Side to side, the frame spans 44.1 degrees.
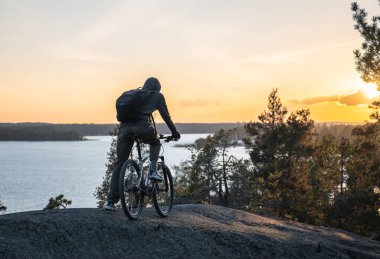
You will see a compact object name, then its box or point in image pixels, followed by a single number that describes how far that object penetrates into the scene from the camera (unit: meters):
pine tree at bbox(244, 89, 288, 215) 35.25
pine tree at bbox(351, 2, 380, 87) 19.97
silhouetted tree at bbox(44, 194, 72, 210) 32.72
